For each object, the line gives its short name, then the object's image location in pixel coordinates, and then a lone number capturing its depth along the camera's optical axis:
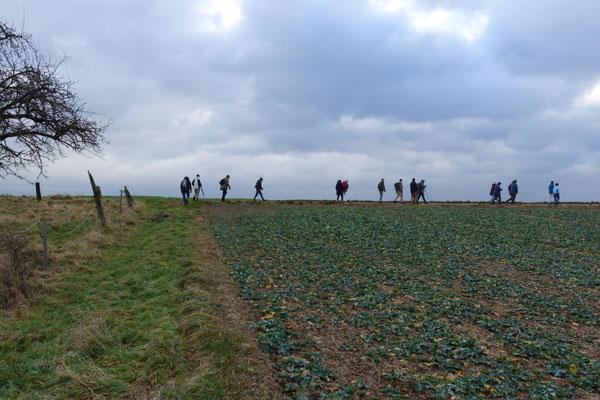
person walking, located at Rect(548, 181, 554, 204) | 37.19
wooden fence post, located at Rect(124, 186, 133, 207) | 27.73
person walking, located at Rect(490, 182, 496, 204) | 38.59
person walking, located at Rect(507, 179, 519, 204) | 38.47
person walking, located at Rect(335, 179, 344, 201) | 39.78
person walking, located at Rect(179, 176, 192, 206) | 31.84
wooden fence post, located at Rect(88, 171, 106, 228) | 19.70
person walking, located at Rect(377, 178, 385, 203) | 39.59
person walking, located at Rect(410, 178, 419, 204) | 39.38
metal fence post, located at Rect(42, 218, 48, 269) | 12.73
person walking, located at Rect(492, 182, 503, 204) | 37.81
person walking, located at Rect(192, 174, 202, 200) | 34.84
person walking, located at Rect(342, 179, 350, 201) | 40.28
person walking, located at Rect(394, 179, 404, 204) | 39.72
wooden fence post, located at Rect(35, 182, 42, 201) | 30.97
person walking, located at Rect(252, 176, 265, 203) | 36.34
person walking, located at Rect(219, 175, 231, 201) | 34.28
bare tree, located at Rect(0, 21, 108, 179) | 15.83
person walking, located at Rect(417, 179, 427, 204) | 39.49
